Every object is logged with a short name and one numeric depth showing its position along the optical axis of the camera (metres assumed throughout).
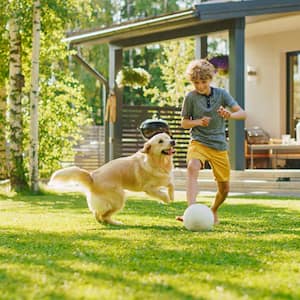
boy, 7.36
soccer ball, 6.80
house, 14.03
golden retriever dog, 7.52
